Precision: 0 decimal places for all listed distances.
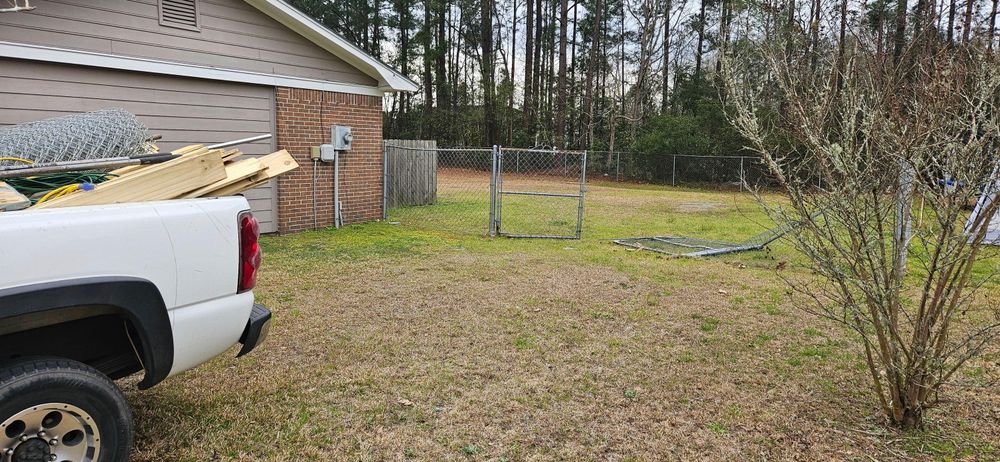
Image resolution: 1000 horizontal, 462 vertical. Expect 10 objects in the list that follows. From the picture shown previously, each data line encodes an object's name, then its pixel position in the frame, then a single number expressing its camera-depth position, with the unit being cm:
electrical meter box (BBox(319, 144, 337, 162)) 920
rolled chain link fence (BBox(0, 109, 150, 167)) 295
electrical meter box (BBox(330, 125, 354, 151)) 935
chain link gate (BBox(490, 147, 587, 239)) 976
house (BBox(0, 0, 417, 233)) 666
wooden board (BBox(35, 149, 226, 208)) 237
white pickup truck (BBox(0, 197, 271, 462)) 196
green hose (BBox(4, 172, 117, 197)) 273
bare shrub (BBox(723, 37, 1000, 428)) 263
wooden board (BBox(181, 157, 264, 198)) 275
